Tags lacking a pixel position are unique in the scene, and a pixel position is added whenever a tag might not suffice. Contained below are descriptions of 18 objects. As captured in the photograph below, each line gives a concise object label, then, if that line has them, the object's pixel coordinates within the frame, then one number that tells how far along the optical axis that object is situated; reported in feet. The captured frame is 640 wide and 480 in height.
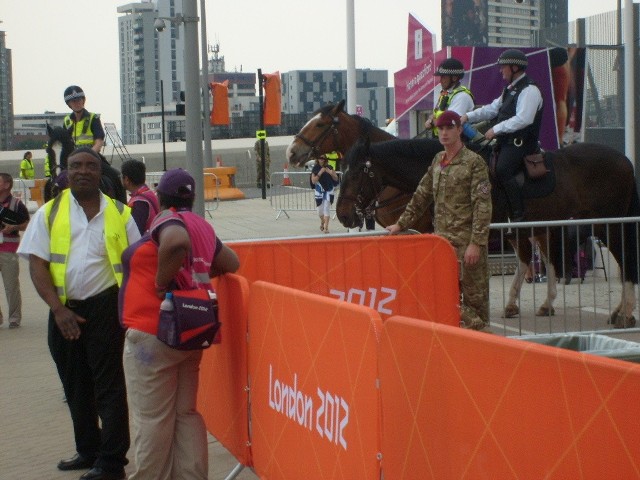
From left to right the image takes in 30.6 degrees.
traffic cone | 117.77
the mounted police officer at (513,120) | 38.29
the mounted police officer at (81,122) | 41.65
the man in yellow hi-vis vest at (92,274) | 23.31
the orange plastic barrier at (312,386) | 16.10
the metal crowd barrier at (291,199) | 103.06
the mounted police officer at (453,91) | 39.01
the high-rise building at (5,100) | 597.11
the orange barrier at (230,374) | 21.72
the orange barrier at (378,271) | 27.81
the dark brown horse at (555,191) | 39.17
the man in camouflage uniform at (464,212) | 29.68
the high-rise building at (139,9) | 601.42
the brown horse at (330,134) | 44.09
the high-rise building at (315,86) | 621.15
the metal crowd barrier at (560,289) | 36.01
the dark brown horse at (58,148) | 40.73
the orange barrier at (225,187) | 121.19
